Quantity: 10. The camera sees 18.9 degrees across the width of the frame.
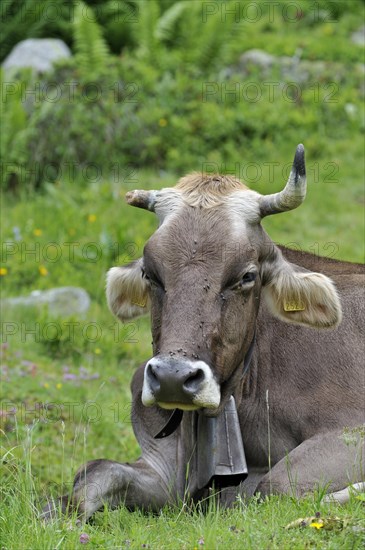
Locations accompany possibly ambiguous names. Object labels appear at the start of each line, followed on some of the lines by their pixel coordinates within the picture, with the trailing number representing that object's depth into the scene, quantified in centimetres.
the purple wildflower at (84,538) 578
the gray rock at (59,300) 1192
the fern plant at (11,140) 1467
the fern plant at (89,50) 1609
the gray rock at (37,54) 1645
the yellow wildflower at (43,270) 1258
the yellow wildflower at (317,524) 565
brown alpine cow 671
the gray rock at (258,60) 1719
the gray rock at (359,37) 1847
